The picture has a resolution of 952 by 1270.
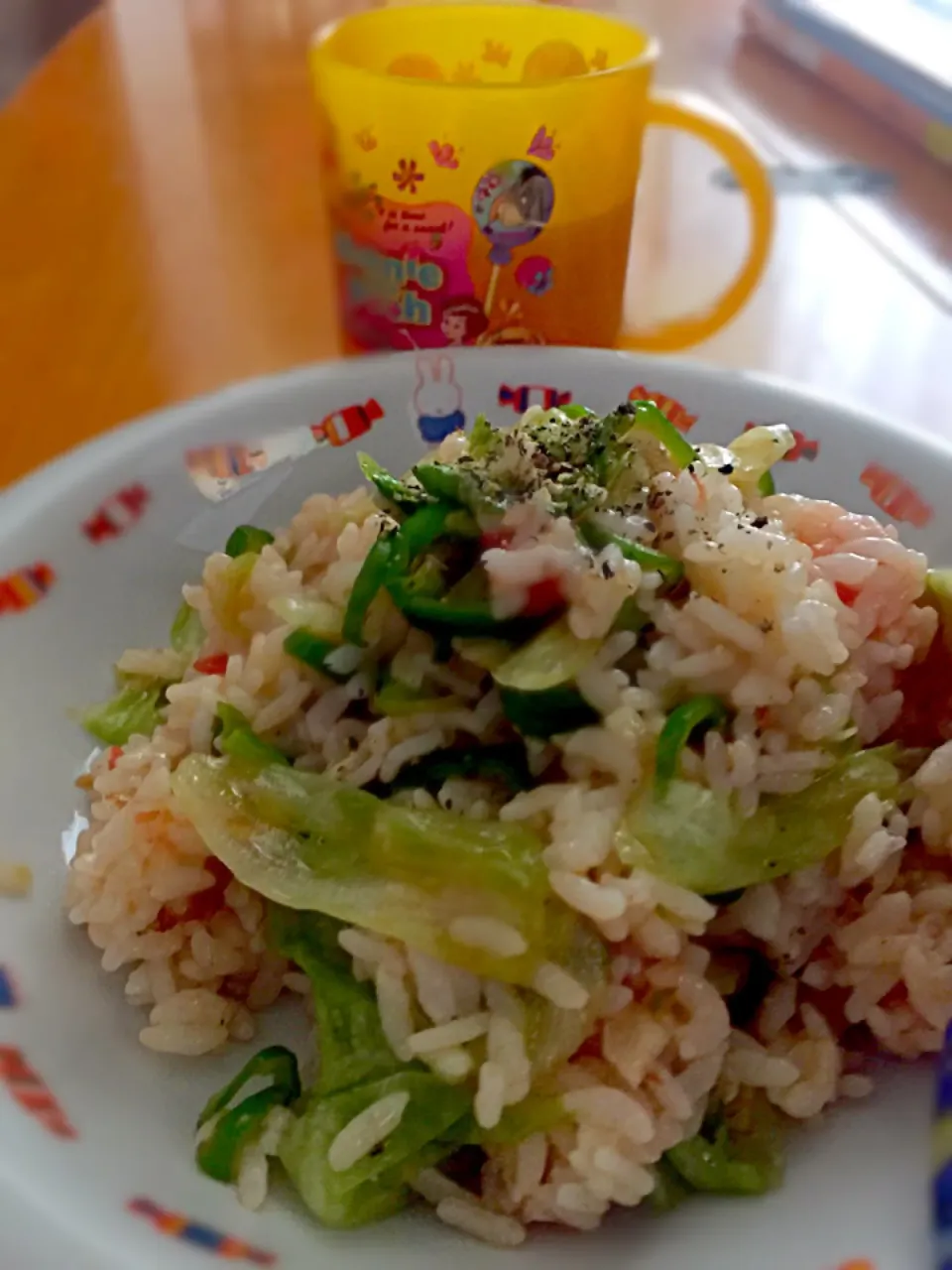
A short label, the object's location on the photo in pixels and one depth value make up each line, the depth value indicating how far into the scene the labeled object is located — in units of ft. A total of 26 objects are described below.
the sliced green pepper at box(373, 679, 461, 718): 0.50
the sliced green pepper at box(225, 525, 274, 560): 0.63
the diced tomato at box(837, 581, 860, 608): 0.53
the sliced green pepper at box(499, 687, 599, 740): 0.48
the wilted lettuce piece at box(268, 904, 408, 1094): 0.46
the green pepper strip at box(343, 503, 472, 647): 0.51
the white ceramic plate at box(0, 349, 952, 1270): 0.40
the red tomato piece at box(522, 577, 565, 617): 0.49
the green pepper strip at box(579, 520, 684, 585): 0.50
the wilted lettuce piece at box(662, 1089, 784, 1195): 0.44
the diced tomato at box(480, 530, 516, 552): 0.50
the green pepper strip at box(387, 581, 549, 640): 0.49
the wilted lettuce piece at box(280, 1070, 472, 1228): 0.43
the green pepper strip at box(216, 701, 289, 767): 0.50
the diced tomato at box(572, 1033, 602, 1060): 0.46
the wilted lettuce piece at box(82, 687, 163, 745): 0.61
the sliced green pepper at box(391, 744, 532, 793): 0.49
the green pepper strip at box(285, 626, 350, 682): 0.53
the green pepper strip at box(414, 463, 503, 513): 0.51
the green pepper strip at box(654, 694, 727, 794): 0.46
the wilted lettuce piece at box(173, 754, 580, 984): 0.44
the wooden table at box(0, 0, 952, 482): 0.95
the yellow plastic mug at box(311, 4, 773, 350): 0.72
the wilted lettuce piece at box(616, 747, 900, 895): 0.45
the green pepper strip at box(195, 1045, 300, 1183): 0.44
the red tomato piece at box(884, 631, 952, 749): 0.55
